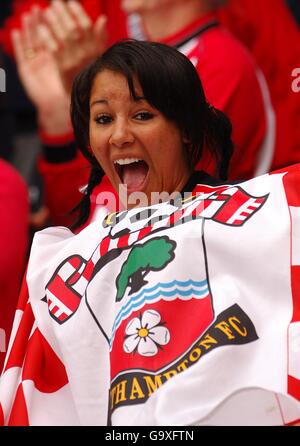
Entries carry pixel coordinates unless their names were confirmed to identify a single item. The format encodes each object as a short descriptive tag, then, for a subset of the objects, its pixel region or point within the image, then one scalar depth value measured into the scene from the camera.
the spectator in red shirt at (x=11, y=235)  4.38
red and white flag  2.68
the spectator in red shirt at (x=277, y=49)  5.19
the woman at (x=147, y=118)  3.14
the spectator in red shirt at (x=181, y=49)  4.73
